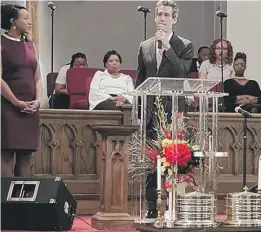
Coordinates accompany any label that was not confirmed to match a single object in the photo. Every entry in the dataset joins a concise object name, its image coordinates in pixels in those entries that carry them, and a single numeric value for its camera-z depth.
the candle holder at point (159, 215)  5.36
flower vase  5.57
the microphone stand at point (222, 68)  10.53
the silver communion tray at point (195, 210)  5.44
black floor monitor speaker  6.33
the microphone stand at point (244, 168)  7.61
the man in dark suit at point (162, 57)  6.36
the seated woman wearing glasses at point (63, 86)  11.30
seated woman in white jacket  9.83
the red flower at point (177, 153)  5.60
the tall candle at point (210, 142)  5.68
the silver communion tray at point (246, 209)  5.54
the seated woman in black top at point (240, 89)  10.16
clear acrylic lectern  5.75
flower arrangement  5.62
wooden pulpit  6.84
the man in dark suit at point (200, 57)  12.12
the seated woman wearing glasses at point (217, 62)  10.72
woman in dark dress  6.82
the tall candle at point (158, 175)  5.35
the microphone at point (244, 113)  7.19
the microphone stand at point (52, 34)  13.99
